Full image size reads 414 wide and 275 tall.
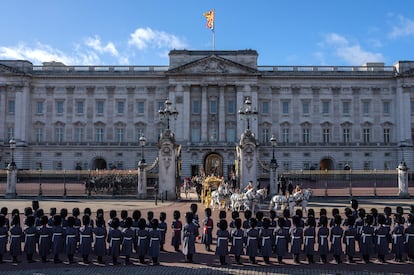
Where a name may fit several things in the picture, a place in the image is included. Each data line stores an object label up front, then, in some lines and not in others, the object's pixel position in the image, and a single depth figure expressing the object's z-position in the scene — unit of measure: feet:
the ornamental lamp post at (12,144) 117.23
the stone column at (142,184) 106.83
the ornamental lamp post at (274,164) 102.78
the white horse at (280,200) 73.10
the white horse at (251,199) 73.15
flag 198.49
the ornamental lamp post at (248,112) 97.66
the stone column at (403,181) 110.11
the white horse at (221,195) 81.82
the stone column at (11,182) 111.34
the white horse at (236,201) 75.80
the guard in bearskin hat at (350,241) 43.52
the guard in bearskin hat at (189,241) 42.80
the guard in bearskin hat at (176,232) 47.55
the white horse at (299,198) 73.72
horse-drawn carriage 91.34
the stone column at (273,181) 104.13
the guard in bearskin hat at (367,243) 43.65
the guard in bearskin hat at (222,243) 41.93
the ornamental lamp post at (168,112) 103.14
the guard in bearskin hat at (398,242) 43.65
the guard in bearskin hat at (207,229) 47.80
